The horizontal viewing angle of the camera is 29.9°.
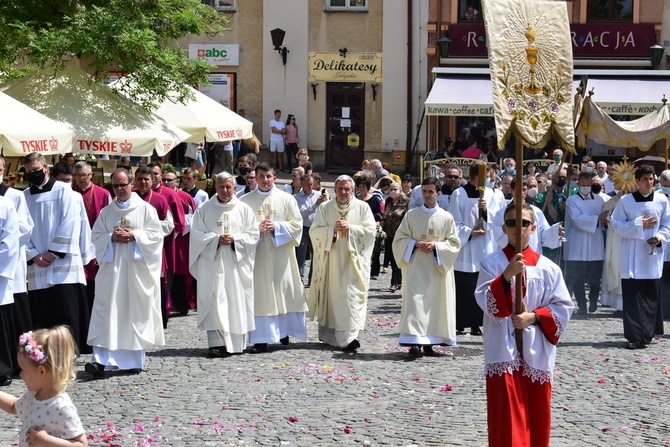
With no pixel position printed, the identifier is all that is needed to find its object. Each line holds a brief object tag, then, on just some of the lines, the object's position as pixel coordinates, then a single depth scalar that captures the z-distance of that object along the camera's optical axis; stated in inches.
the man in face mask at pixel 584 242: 652.1
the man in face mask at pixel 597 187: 655.1
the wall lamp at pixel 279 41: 1331.2
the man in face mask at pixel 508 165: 922.6
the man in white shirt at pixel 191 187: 642.2
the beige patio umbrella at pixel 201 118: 742.5
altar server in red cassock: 289.7
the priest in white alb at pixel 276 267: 515.8
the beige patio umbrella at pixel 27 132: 534.6
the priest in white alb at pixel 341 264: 509.4
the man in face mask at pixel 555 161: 934.8
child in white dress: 216.2
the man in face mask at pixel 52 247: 462.6
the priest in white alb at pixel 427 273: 490.6
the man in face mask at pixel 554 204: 688.4
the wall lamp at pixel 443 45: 1246.9
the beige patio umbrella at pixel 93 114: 637.3
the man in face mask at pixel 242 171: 664.9
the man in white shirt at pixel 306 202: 708.0
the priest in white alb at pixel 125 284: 454.9
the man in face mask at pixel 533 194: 673.6
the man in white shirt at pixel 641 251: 525.0
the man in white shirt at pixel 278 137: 1306.6
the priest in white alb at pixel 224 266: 491.8
